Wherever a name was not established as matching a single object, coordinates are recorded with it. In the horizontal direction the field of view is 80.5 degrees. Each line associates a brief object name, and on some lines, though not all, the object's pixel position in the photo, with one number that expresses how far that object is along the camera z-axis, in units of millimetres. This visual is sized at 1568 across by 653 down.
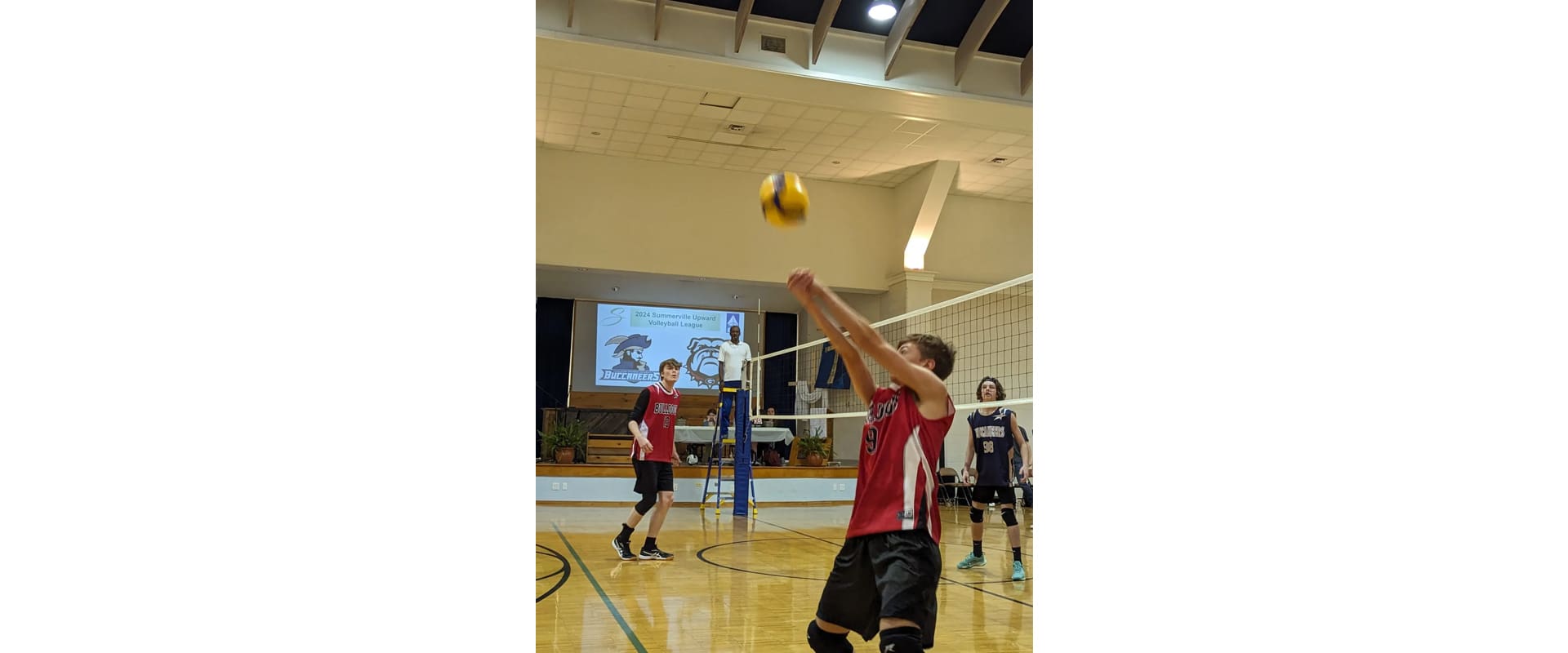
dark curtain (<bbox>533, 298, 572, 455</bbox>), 16156
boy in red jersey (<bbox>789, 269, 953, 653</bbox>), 2348
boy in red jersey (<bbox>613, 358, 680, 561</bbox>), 6496
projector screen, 16406
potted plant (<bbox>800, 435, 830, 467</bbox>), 13188
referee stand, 10383
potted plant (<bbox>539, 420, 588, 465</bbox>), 12273
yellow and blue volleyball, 2750
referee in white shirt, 10523
